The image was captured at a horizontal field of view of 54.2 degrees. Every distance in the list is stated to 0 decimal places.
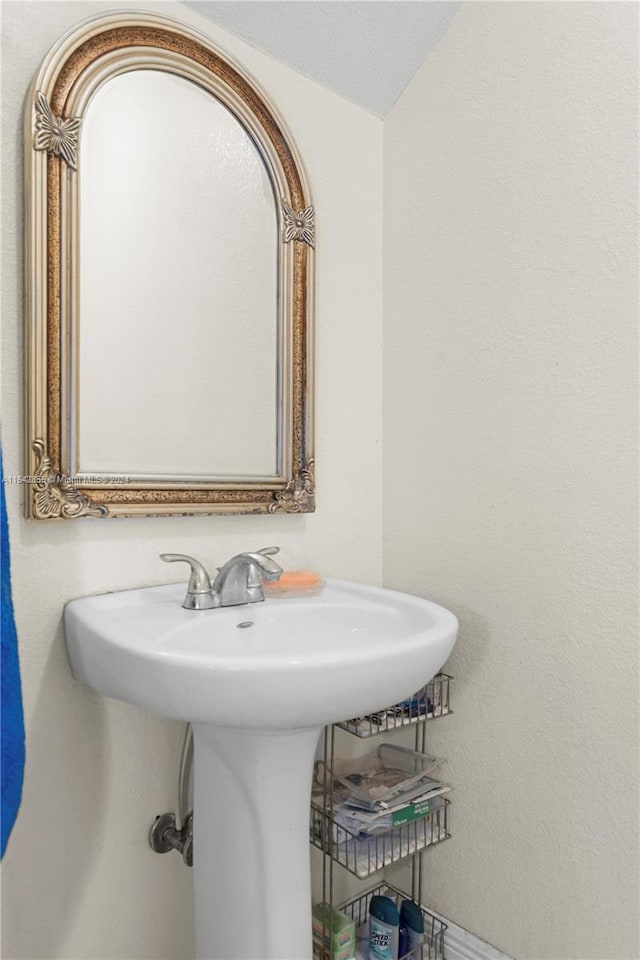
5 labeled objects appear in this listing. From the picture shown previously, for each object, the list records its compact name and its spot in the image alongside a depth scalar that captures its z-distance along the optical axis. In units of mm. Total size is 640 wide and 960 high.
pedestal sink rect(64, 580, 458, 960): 756
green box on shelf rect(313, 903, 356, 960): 1197
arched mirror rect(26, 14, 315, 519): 991
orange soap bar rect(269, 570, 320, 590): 1173
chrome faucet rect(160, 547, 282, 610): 1028
